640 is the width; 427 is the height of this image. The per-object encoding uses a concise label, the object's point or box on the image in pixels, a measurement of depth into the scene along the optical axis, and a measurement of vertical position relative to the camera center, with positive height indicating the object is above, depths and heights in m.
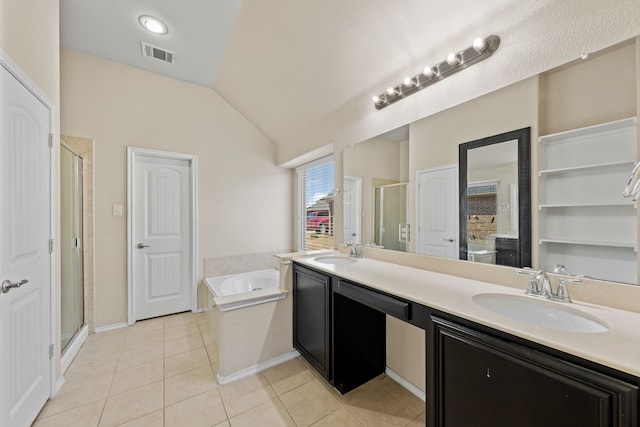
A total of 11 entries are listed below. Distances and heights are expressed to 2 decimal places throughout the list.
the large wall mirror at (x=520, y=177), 1.04 +0.19
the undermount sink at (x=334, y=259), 2.22 -0.43
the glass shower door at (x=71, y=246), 2.14 -0.31
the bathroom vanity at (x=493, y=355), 0.70 -0.49
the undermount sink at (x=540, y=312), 0.97 -0.43
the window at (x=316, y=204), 3.02 +0.10
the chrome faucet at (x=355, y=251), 2.29 -0.35
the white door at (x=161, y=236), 2.99 -0.30
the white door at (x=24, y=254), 1.26 -0.23
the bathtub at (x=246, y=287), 1.99 -0.87
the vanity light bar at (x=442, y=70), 1.36 +0.88
